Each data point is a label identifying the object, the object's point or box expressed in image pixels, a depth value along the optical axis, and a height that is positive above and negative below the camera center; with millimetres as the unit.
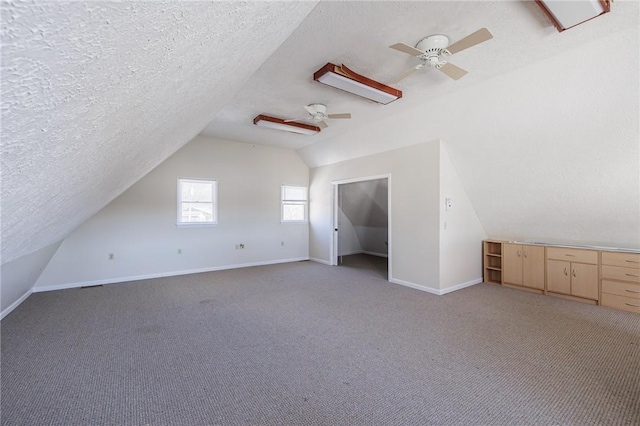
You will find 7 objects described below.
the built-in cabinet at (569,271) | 3828 -833
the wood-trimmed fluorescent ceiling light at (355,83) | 2943 +1445
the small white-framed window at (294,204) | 7227 +264
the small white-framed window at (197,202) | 5898 +254
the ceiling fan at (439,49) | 2254 +1412
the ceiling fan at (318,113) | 3983 +1467
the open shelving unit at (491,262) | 5246 -849
